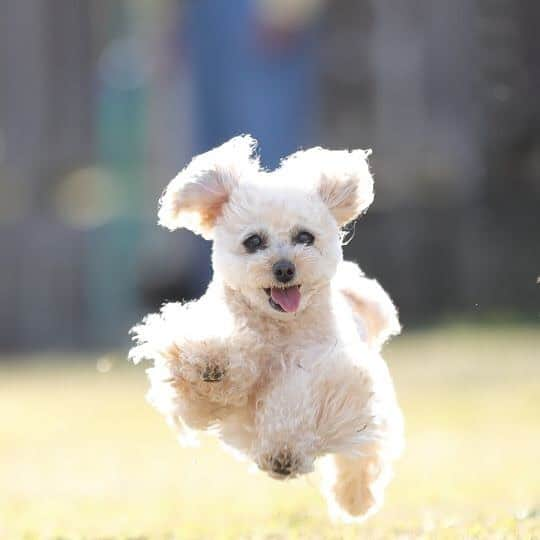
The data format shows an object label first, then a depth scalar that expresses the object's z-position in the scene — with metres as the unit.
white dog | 8.59
